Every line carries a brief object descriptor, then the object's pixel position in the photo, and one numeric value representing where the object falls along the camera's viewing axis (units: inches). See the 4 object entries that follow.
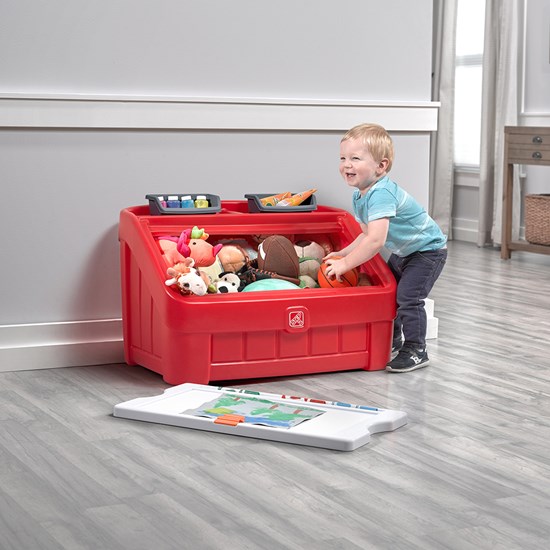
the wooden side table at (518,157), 179.6
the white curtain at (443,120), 225.3
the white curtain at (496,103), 204.1
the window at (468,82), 224.5
